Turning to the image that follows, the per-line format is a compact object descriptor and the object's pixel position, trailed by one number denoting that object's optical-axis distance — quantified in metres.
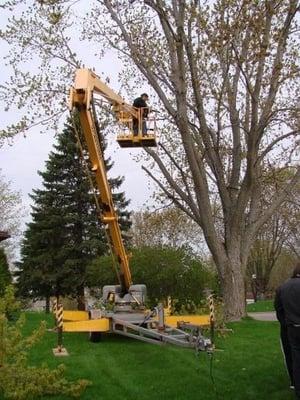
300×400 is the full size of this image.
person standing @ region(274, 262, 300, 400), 7.40
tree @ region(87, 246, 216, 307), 23.92
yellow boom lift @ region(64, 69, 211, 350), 13.23
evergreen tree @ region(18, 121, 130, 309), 38.28
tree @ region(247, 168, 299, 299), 43.78
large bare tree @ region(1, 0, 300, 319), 18.77
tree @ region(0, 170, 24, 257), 57.56
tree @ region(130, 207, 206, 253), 49.19
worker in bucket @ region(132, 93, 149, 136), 15.79
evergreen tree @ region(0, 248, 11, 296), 20.94
